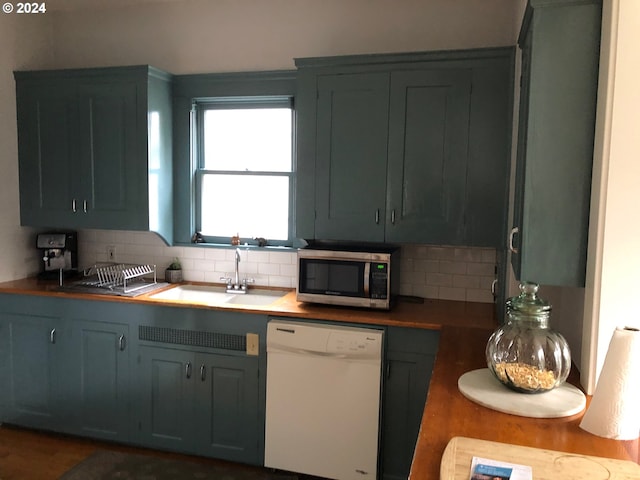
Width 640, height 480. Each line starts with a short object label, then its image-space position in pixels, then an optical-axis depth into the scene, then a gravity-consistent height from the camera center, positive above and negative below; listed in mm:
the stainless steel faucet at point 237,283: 3488 -543
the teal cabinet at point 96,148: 3312 +328
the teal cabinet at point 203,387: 2968 -1074
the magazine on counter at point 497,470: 1282 -650
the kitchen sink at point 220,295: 3387 -613
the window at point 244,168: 3506 +229
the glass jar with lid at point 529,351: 1706 -471
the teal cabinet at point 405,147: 2789 +318
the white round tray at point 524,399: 1631 -622
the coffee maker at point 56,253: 3668 -381
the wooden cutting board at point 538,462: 1301 -655
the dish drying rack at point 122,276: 3336 -509
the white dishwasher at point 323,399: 2752 -1045
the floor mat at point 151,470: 2902 -1516
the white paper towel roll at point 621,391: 1488 -519
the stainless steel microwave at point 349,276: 2873 -405
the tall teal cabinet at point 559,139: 1748 +231
